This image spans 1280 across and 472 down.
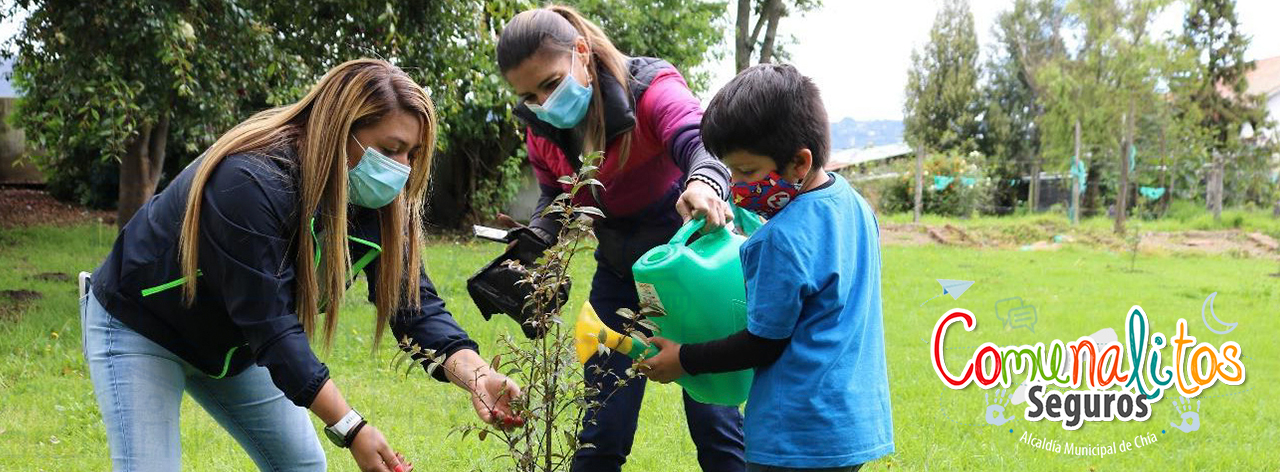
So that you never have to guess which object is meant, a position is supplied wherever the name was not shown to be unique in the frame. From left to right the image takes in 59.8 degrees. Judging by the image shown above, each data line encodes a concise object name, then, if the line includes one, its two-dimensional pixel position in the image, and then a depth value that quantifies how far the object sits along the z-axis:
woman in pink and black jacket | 2.60
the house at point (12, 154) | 15.14
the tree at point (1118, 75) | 15.12
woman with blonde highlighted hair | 1.96
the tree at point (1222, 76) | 18.05
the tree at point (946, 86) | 30.92
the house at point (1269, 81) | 27.62
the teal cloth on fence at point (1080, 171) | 18.11
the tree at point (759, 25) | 11.08
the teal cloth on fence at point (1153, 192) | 19.27
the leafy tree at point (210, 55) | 5.80
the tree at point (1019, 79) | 30.80
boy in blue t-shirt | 1.96
